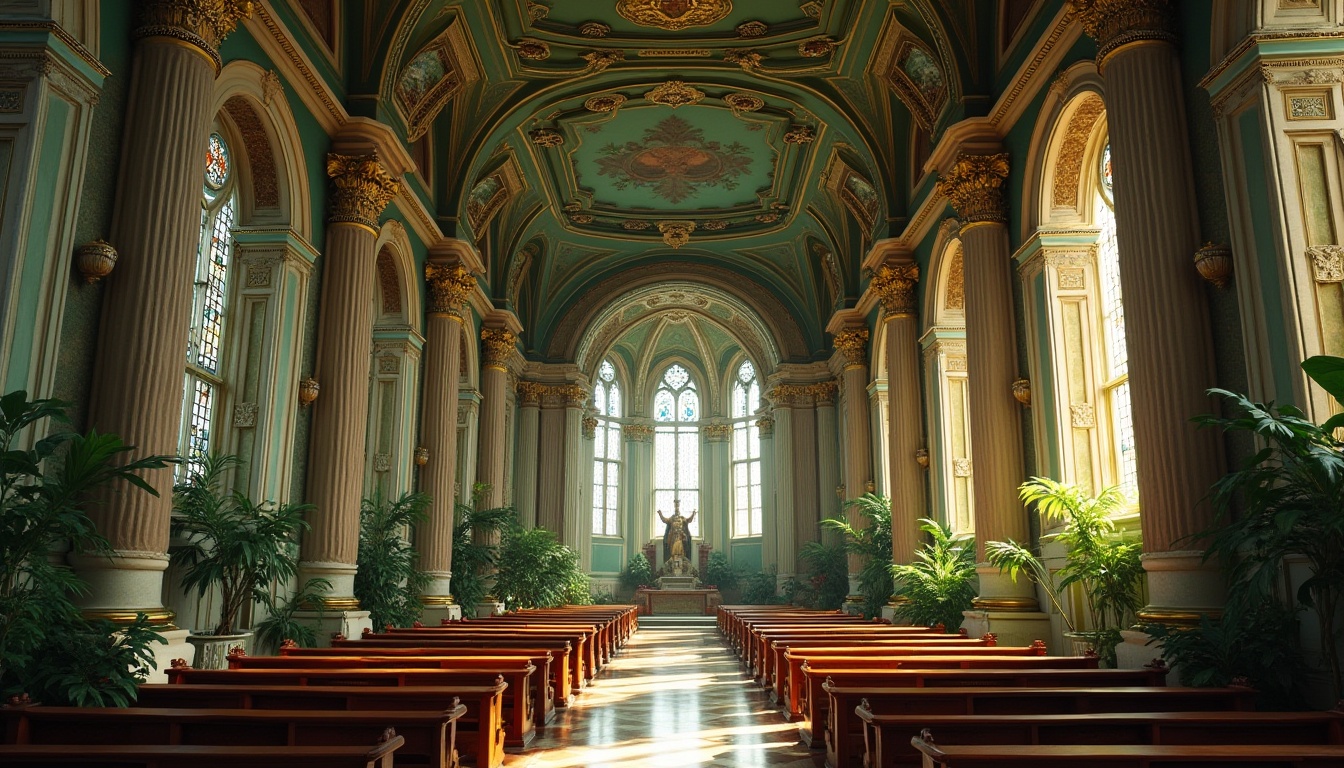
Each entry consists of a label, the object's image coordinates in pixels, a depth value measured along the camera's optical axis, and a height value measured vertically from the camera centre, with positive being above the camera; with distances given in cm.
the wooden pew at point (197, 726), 544 -71
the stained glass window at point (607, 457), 3688 +507
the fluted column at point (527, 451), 2794 +403
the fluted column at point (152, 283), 817 +264
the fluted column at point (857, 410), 2234 +415
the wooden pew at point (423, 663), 815 -55
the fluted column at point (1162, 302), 836 +255
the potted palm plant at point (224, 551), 966 +43
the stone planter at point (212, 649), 977 -52
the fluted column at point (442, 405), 1769 +343
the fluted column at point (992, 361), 1273 +304
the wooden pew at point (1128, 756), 408 -63
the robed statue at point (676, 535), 3497 +211
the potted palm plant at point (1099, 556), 973 +40
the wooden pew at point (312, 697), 643 -65
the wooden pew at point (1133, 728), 510 -66
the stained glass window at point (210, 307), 1172 +339
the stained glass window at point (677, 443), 3847 +584
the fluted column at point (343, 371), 1283 +296
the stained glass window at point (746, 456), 3709 +518
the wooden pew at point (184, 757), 428 -68
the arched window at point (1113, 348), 1171 +293
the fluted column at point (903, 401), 1755 +347
